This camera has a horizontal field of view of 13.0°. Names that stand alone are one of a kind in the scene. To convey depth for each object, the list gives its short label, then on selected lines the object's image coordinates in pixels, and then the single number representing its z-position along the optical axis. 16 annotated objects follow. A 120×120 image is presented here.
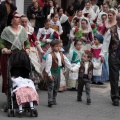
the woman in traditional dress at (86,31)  14.93
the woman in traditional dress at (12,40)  9.91
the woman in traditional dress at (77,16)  18.30
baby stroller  9.44
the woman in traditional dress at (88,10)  20.13
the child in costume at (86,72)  10.80
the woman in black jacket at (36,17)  17.76
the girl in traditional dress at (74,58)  12.11
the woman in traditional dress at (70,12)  21.58
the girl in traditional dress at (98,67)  13.15
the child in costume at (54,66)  10.27
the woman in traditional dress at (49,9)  18.99
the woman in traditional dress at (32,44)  11.56
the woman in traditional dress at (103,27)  12.65
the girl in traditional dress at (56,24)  16.61
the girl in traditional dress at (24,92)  9.30
